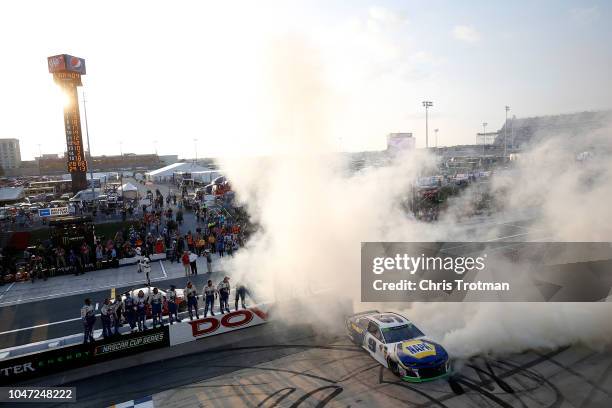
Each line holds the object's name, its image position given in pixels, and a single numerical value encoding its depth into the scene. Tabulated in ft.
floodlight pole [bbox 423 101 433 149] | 126.31
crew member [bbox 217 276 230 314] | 35.88
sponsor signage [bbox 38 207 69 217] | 75.05
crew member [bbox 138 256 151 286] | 49.21
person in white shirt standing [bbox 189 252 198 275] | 52.93
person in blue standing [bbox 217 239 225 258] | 61.00
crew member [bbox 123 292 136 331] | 33.68
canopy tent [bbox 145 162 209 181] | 139.74
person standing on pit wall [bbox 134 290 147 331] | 33.55
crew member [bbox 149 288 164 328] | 33.65
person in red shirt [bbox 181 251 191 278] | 52.42
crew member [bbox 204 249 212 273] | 52.90
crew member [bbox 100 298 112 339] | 32.32
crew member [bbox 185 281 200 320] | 35.35
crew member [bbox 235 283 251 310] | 37.23
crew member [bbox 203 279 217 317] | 35.44
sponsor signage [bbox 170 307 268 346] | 31.45
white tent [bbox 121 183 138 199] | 98.12
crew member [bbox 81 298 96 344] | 30.96
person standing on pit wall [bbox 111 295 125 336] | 32.86
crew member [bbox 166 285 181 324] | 33.65
